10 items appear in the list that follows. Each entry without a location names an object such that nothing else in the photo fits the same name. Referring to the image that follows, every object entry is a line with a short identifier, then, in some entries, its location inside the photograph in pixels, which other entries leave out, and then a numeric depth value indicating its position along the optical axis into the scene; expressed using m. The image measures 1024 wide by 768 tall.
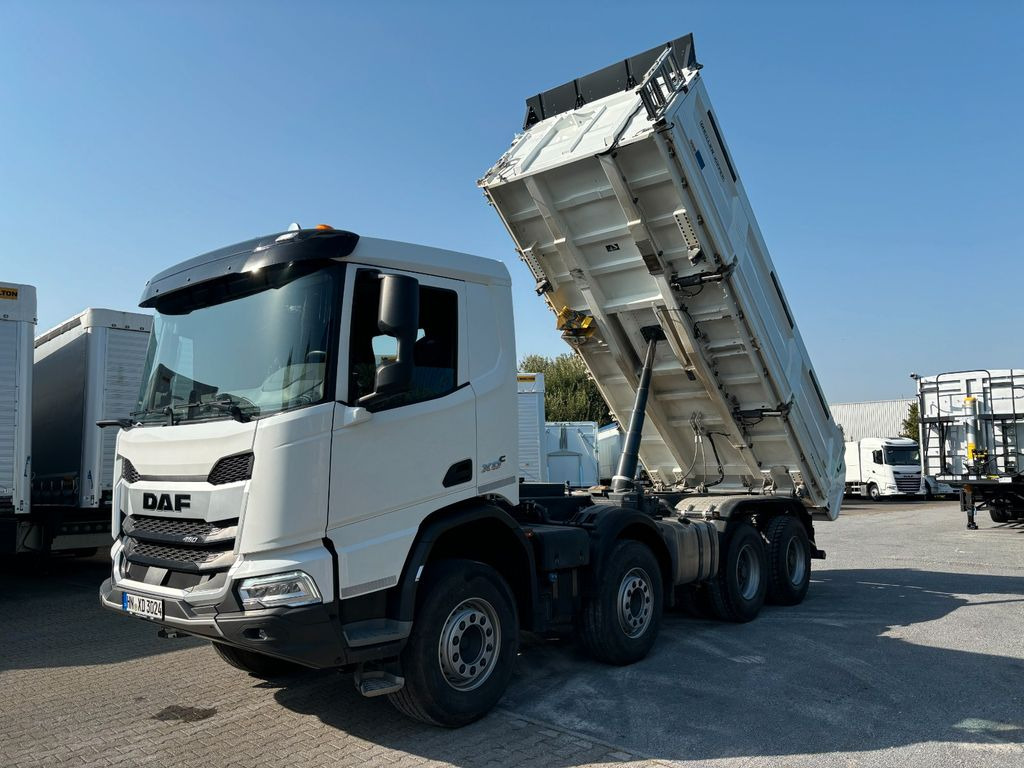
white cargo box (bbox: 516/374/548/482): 16.81
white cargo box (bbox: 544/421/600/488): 23.16
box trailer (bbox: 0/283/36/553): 8.80
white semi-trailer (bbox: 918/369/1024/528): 17.89
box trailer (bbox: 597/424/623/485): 28.88
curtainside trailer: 9.79
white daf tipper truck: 4.20
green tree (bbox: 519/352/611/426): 43.28
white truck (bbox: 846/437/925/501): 31.97
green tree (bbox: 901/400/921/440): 42.23
